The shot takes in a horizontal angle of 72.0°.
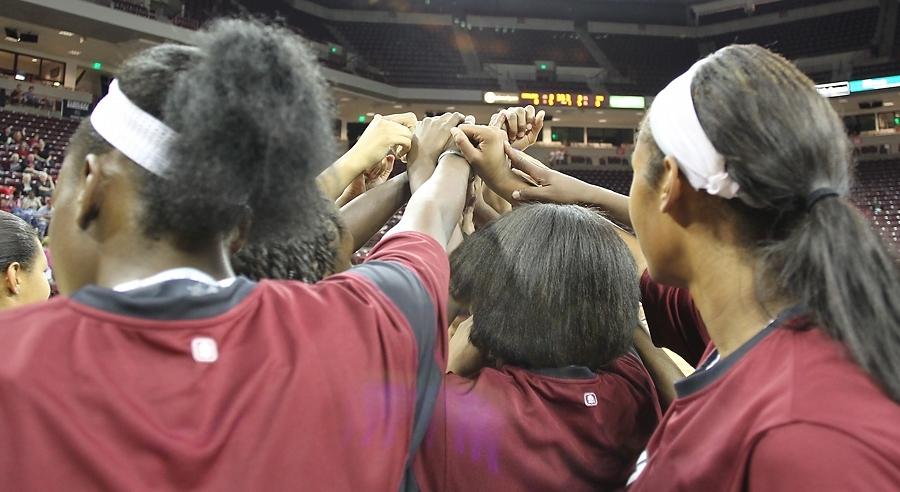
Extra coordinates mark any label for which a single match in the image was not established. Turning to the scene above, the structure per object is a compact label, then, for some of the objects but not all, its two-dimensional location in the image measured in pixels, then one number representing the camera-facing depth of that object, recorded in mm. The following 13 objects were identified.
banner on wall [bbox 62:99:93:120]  14594
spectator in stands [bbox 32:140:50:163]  11855
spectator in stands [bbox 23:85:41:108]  13828
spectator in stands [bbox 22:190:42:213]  9773
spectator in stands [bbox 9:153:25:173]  11336
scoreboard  18484
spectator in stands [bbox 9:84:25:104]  13617
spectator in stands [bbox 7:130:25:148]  12031
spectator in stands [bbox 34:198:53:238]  9289
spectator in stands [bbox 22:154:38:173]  11212
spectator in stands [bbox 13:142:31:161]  11656
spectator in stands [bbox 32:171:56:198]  10898
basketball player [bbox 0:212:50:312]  2062
